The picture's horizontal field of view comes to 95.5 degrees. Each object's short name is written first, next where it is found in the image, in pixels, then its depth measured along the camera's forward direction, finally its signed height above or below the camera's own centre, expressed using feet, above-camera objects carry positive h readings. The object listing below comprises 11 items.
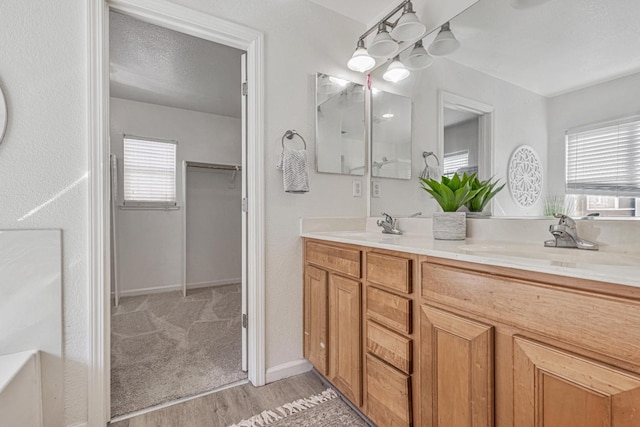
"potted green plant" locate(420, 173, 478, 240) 4.64 +0.10
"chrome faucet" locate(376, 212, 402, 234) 6.07 -0.31
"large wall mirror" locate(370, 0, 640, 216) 3.40 +1.93
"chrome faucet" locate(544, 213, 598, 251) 3.56 -0.28
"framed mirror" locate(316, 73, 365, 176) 6.50 +1.97
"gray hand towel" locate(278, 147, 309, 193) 5.81 +0.80
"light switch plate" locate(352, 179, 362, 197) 7.00 +0.57
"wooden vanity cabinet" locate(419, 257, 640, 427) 2.04 -1.19
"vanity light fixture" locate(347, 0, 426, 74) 5.46 +3.46
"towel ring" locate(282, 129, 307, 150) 6.08 +1.61
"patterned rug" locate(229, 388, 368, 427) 4.65 -3.41
